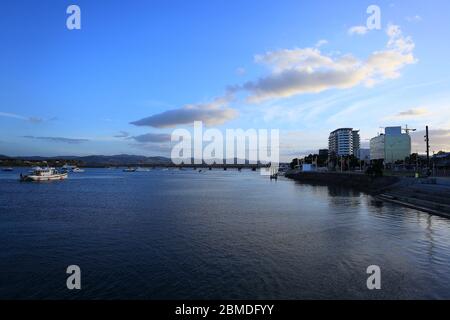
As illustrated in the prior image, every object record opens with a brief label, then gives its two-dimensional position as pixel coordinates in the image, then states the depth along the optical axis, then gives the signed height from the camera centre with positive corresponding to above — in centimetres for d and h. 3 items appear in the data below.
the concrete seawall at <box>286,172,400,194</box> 6737 -441
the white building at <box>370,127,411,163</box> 16862 +830
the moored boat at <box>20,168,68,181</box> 10488 -305
